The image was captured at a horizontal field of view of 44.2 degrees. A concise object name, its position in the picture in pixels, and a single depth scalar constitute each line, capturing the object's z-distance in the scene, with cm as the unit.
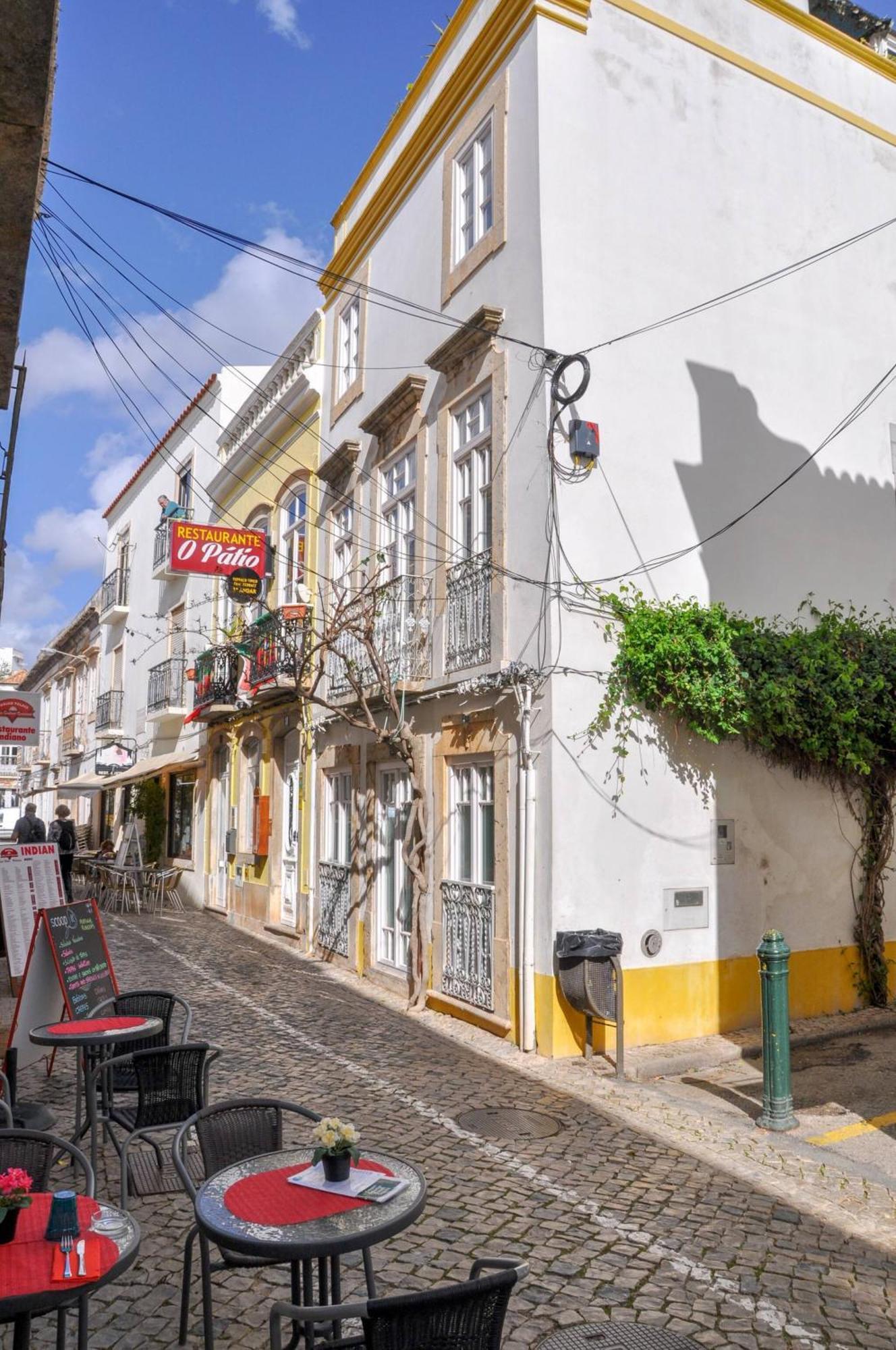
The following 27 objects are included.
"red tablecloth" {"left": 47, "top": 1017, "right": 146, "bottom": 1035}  620
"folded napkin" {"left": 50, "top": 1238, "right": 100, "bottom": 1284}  311
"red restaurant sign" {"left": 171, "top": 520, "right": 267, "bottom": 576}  1573
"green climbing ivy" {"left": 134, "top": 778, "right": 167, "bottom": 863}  2512
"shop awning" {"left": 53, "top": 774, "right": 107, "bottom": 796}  2738
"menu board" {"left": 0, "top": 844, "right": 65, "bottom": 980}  857
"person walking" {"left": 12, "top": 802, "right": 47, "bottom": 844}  1694
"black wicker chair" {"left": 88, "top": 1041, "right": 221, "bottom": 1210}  562
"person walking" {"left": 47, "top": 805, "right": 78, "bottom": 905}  1773
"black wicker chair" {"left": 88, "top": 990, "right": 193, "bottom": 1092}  678
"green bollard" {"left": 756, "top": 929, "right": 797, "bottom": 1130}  739
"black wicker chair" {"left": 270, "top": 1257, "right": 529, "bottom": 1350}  268
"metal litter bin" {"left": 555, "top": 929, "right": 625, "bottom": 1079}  878
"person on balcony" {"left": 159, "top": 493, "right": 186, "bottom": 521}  2227
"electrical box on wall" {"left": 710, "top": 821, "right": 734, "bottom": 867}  1027
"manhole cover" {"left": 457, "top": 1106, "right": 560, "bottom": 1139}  703
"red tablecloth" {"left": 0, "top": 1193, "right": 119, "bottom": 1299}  306
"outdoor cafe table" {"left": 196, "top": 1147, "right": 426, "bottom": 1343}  335
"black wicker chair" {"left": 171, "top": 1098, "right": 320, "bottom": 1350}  431
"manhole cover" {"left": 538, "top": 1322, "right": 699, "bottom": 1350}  334
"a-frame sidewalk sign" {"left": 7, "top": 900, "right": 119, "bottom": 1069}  729
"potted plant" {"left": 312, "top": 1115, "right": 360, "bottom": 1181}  379
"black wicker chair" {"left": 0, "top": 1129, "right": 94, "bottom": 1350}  404
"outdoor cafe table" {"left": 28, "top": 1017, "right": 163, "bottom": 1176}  595
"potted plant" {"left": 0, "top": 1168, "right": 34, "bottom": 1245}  327
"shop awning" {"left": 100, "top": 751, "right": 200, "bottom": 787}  2262
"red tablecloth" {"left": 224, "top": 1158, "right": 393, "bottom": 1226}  356
